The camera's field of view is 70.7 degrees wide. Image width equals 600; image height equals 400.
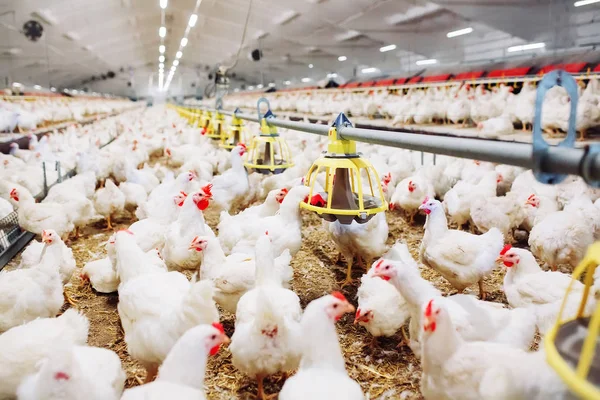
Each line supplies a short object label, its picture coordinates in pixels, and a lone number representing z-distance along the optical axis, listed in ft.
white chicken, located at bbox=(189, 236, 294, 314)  8.68
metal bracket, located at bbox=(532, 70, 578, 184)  3.57
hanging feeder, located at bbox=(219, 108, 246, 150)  18.99
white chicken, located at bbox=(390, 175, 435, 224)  15.81
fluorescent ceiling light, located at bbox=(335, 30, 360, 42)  59.11
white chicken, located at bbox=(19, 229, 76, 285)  9.75
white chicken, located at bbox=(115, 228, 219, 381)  6.81
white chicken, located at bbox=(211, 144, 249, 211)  15.87
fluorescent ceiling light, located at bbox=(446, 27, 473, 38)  48.91
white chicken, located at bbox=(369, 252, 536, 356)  6.68
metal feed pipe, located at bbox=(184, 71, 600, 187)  3.15
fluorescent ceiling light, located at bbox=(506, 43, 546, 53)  46.32
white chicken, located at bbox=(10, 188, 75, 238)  13.08
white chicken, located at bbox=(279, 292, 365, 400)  5.51
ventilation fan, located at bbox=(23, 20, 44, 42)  39.14
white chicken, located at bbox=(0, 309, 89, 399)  6.12
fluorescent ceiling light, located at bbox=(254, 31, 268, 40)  62.71
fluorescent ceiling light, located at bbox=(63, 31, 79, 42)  59.15
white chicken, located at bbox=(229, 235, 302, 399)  6.65
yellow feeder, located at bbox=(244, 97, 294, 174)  12.40
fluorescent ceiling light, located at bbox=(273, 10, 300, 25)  49.94
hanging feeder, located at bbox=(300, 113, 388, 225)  7.90
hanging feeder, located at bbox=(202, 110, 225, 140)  26.58
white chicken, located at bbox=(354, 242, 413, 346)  8.26
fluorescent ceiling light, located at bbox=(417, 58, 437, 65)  62.28
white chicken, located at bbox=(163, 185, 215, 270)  10.71
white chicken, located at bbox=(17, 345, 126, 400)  5.31
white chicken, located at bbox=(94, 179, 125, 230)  16.25
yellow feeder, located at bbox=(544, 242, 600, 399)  2.39
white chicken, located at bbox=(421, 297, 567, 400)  4.54
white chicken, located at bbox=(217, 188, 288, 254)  11.60
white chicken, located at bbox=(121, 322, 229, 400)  5.38
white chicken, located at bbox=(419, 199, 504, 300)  9.61
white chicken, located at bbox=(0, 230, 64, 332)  8.11
